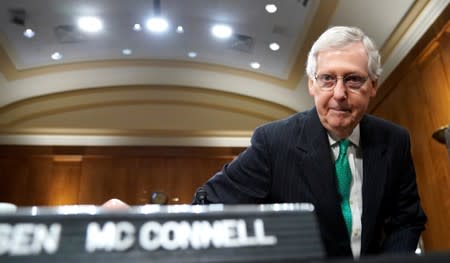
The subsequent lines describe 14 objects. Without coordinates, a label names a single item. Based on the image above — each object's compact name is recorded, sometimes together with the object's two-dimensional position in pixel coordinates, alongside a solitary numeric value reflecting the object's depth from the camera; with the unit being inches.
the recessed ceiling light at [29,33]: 228.8
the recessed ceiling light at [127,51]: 254.4
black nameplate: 19.8
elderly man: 47.0
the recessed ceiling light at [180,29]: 234.4
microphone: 50.4
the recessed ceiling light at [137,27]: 232.8
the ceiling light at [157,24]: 220.9
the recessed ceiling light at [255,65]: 261.9
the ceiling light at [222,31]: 231.1
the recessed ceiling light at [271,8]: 212.4
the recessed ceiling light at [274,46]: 239.8
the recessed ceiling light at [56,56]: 252.5
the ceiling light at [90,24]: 225.3
